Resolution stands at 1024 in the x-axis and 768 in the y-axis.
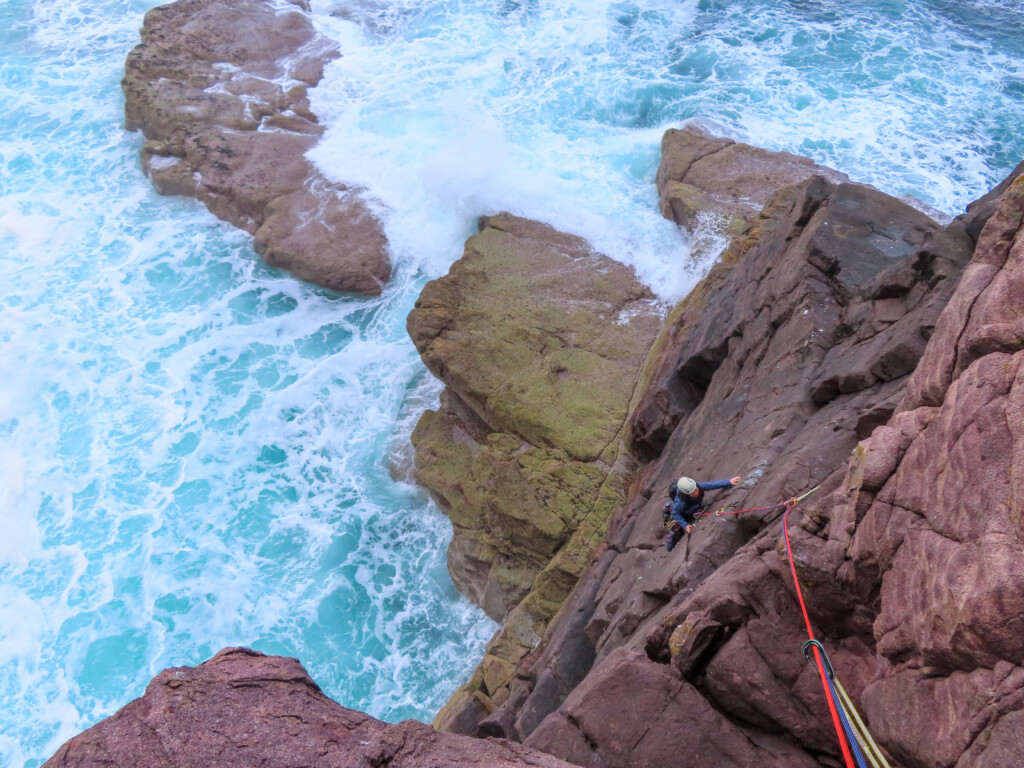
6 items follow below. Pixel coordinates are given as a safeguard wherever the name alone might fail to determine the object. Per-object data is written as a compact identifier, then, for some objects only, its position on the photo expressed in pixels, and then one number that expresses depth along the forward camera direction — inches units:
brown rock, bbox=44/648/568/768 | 258.7
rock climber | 374.9
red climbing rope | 221.8
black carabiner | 249.4
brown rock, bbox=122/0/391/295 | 857.5
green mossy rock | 536.7
